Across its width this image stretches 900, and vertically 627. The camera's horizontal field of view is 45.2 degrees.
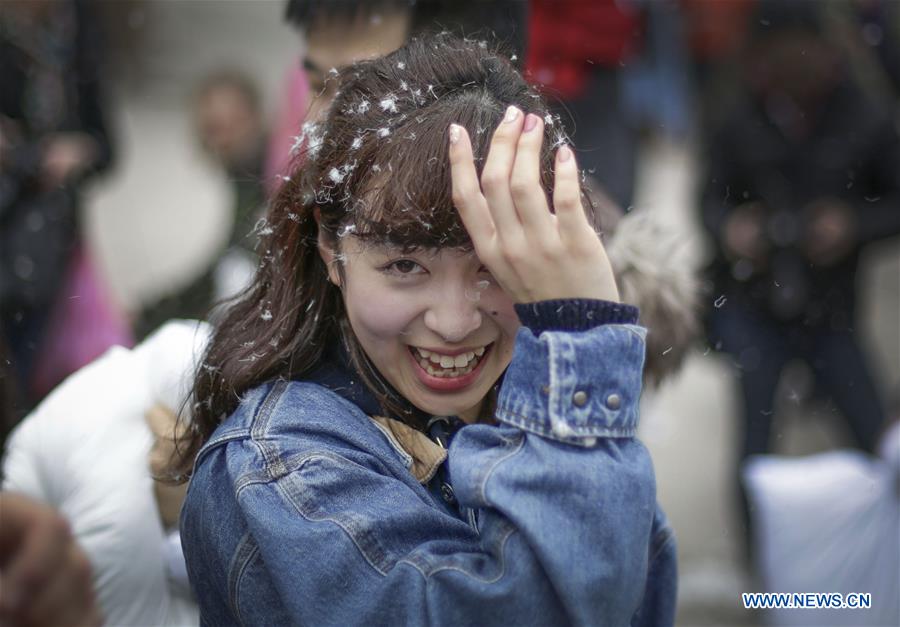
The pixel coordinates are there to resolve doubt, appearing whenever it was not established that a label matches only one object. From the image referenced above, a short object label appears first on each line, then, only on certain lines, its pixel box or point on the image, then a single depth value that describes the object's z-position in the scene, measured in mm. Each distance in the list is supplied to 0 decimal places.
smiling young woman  1214
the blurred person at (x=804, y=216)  3404
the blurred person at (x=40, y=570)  1365
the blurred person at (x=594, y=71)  2561
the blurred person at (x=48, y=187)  2889
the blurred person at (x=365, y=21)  2113
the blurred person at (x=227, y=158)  2951
